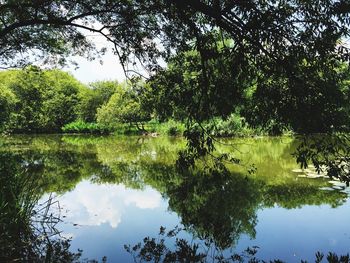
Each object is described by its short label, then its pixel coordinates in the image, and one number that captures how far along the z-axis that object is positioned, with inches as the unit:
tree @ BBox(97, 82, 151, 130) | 1330.5
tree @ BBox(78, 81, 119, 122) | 1722.4
